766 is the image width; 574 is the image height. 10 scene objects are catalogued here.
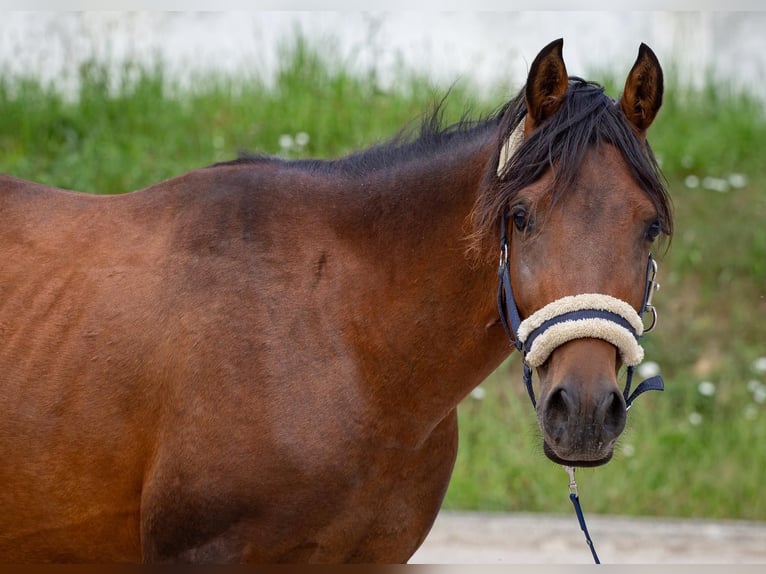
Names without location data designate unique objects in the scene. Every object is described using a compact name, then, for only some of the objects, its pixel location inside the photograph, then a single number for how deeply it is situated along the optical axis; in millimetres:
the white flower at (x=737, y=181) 16844
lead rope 5878
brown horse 5250
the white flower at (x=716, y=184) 16687
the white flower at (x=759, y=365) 14641
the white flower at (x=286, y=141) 15492
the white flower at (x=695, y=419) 14078
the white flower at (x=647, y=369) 14266
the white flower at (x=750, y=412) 14223
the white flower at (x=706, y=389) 14523
